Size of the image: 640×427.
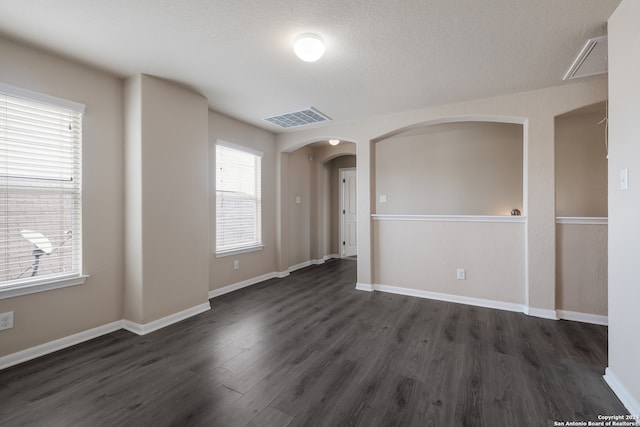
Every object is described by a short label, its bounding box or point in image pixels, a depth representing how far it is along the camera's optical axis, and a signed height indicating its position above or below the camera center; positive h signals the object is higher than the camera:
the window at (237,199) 4.01 +0.21
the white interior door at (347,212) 7.02 +0.00
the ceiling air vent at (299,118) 3.82 +1.39
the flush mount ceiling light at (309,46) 2.11 +1.29
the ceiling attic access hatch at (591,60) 2.20 +1.34
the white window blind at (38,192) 2.18 +0.18
